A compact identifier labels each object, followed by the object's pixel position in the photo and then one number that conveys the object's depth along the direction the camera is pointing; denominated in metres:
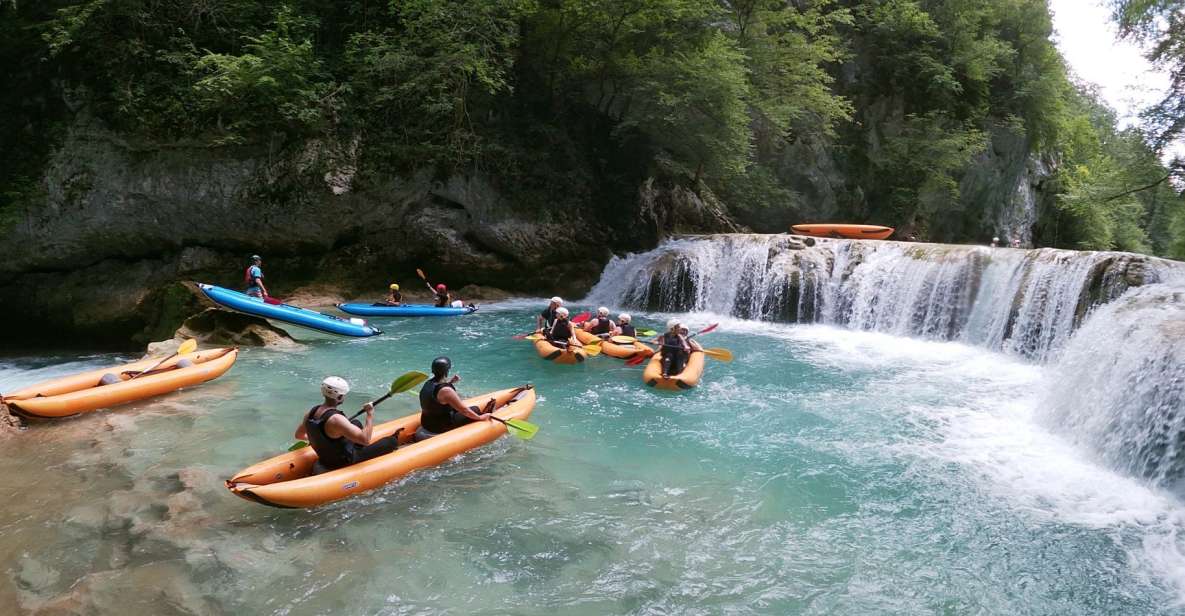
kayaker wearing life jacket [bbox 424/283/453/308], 12.74
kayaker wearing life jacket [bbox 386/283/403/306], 12.71
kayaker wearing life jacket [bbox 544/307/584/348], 9.10
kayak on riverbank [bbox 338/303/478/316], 12.38
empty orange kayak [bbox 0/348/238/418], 5.86
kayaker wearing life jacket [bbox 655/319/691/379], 8.07
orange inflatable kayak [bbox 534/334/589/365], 8.91
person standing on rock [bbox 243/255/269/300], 10.78
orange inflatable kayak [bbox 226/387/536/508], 4.15
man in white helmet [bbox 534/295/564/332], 9.57
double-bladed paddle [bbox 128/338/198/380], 7.40
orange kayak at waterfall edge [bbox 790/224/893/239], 16.56
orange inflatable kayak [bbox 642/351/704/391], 7.73
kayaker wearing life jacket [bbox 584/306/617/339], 9.99
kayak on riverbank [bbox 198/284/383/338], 10.09
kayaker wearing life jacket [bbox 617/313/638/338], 9.84
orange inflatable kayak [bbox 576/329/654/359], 8.91
